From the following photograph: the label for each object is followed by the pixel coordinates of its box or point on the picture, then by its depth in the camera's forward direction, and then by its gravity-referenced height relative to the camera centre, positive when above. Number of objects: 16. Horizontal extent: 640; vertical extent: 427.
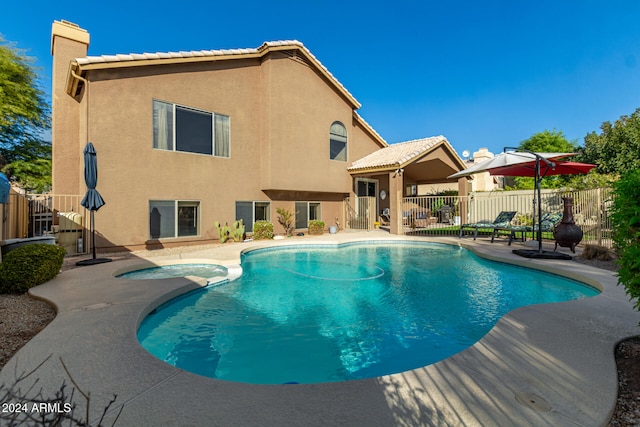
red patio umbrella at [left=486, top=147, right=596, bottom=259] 8.59 +1.51
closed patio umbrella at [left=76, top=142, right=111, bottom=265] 8.30 +0.91
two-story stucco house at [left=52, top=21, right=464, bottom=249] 10.21 +3.20
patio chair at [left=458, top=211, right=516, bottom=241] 12.24 -0.39
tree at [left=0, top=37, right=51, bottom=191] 19.06 +6.63
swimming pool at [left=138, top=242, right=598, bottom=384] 3.53 -1.69
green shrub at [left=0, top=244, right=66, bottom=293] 5.26 -0.95
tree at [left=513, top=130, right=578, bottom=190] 36.47 +8.98
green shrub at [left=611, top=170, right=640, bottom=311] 2.94 -0.15
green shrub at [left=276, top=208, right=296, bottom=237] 14.28 -0.26
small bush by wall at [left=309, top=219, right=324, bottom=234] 15.20 -0.64
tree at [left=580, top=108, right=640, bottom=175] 18.47 +4.40
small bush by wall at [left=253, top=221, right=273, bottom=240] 13.20 -0.69
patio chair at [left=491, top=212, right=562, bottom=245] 10.91 -0.47
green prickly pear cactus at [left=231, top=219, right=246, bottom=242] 12.62 -0.69
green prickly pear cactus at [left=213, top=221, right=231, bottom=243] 12.38 -0.67
